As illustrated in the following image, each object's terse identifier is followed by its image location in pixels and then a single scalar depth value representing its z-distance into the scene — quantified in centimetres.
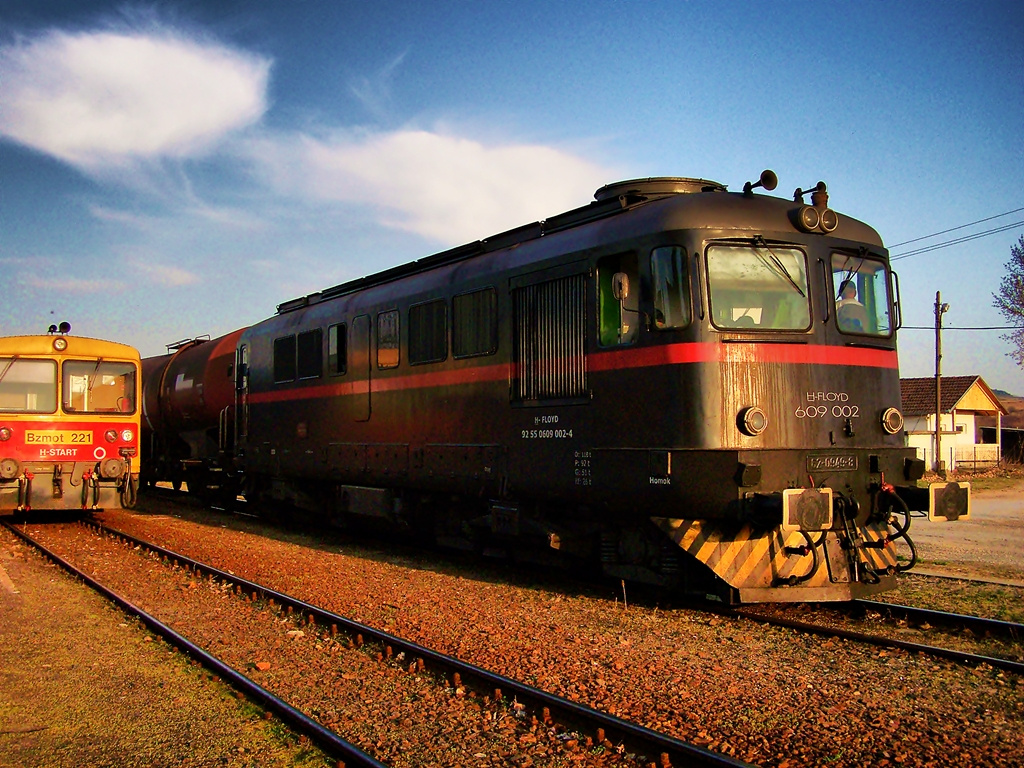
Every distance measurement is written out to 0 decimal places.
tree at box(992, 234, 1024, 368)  4484
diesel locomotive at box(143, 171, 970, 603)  771
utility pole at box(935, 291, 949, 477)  3144
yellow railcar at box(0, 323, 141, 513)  1448
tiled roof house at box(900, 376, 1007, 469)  4366
